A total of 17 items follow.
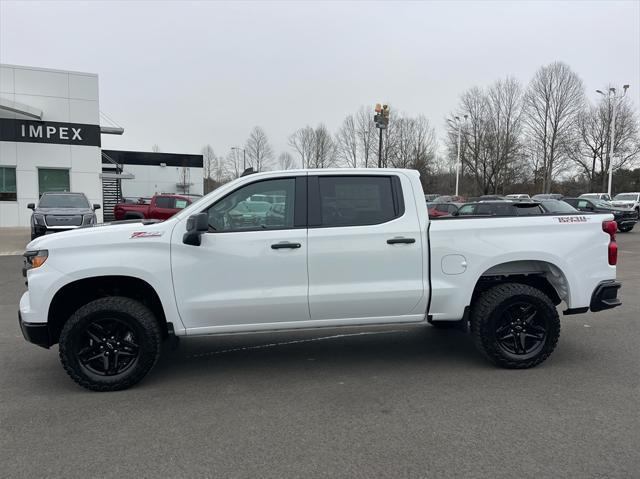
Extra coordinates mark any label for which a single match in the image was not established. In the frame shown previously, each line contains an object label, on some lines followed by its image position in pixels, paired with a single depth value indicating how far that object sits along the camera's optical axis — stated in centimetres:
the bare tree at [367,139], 5975
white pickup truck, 441
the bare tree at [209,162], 8831
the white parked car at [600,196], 3846
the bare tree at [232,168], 7678
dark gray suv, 1488
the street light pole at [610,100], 5161
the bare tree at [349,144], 6219
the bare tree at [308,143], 6444
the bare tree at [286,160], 7126
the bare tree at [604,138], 5553
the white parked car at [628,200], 2795
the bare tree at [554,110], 5381
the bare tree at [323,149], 6322
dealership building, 2225
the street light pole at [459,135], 5350
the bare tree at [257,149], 7200
